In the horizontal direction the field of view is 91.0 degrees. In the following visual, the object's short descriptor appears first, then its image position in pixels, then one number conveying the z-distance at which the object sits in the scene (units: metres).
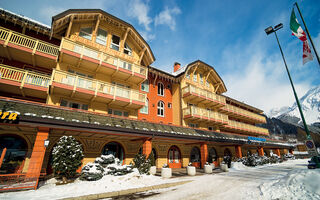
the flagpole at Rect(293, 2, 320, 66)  9.70
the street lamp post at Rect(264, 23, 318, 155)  14.96
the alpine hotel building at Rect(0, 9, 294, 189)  10.80
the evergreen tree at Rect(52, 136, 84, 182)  9.97
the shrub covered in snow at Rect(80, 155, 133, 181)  10.49
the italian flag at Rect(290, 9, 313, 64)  10.42
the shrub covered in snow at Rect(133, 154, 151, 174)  12.50
